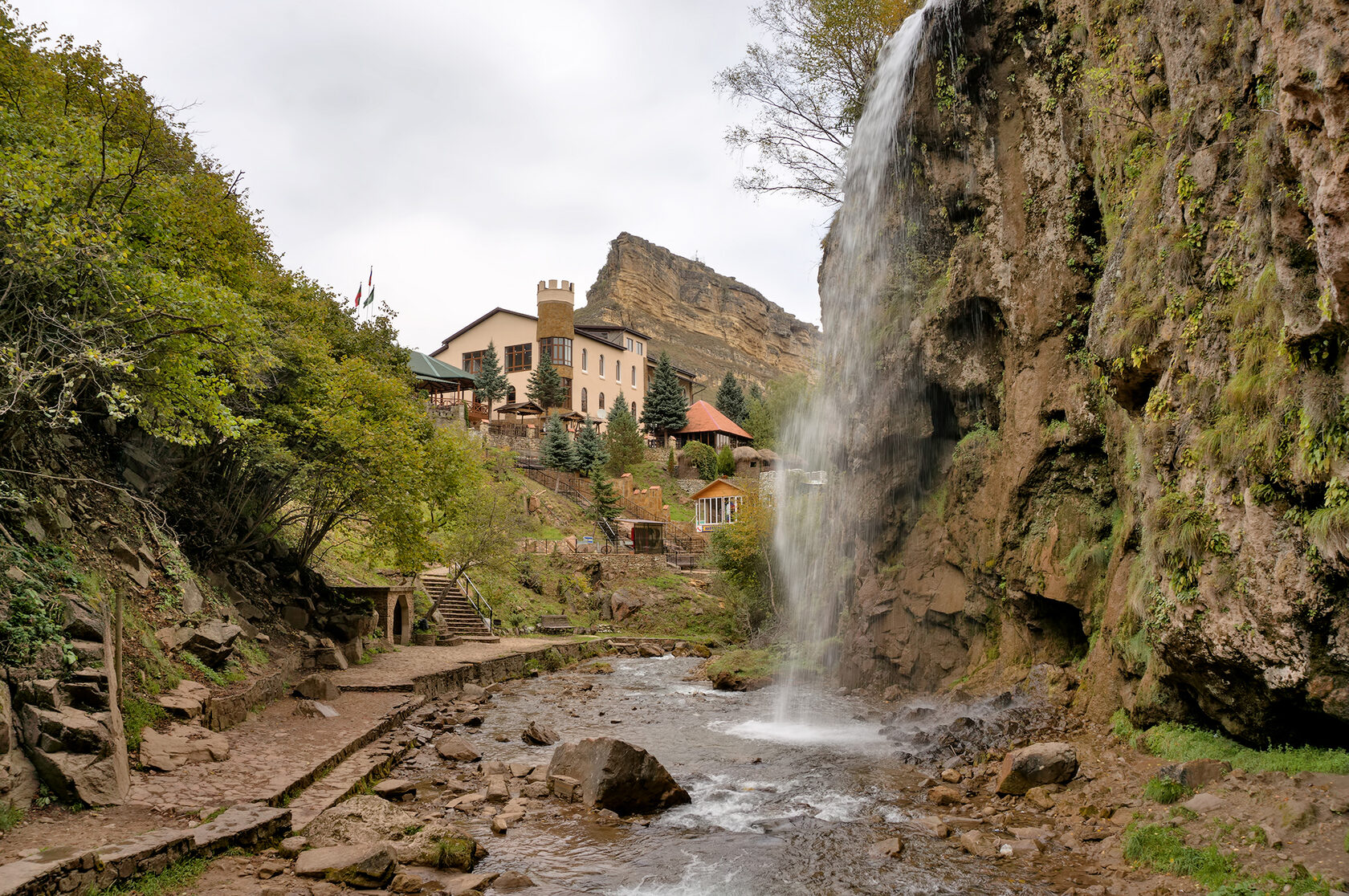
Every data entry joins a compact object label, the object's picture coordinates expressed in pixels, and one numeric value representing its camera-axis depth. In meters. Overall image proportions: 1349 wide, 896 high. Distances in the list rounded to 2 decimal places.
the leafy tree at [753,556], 27.05
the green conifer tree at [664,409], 63.94
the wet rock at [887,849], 7.96
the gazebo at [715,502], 46.75
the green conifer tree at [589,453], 51.78
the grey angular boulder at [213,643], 11.95
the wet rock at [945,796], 9.42
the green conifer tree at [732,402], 72.06
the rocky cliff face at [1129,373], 6.86
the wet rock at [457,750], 12.20
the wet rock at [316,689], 13.65
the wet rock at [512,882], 7.24
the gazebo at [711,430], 63.88
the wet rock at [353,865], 6.96
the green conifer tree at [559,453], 51.62
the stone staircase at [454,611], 26.22
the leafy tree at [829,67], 19.80
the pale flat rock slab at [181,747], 8.77
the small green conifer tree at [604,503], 44.19
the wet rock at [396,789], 9.78
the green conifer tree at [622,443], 53.41
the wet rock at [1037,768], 9.35
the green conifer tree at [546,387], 60.44
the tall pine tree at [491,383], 61.69
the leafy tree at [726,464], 55.72
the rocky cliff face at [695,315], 107.06
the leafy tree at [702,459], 56.00
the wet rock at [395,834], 7.62
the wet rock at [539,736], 13.54
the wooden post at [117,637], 9.05
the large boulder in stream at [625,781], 9.69
